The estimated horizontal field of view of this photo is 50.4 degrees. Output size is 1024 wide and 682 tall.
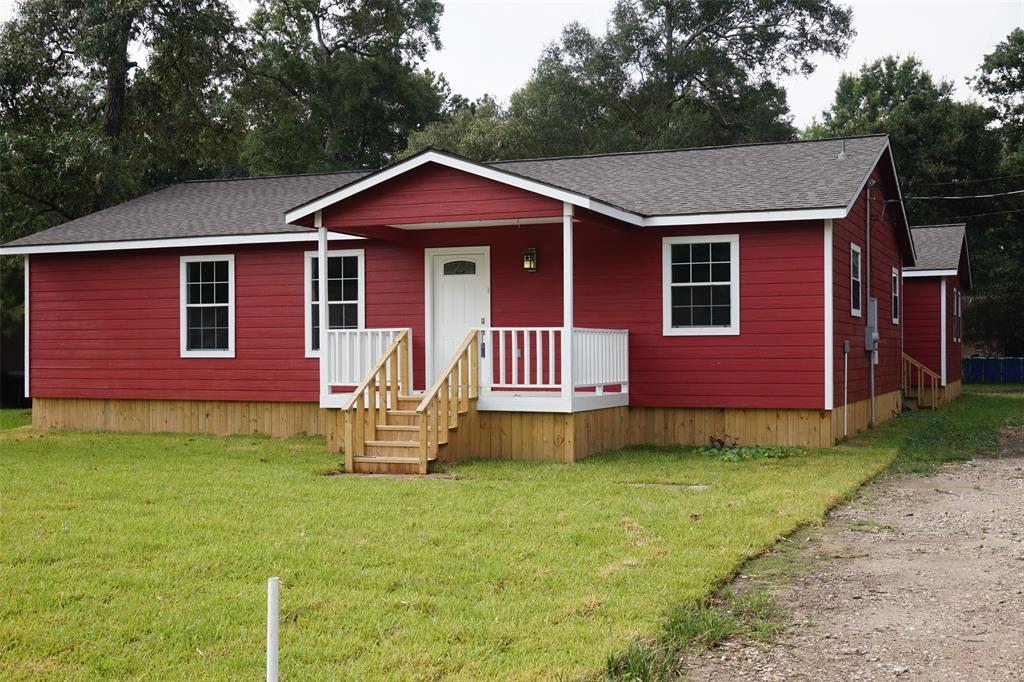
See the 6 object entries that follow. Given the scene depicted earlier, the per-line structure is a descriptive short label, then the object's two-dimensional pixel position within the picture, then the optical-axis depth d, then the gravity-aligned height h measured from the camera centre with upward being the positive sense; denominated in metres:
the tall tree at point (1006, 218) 34.62 +4.06
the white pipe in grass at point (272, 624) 3.24 -0.83
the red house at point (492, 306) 12.61 +0.52
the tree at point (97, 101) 21.84 +5.63
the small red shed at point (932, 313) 22.83 +0.63
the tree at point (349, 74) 33.94 +8.61
